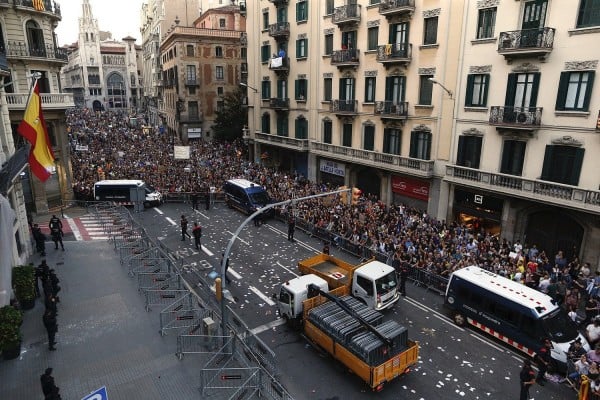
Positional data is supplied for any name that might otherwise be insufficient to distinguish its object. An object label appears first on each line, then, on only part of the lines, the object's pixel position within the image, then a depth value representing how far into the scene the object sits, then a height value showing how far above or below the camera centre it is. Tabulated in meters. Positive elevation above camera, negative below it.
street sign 7.62 -5.45
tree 54.16 -2.26
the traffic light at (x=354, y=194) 16.95 -3.77
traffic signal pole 13.03 -6.76
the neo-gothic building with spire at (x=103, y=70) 121.62 +9.45
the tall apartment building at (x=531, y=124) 19.72 -1.08
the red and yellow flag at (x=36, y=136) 16.27 -1.40
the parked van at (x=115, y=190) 32.22 -6.94
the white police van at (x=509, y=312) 13.84 -7.50
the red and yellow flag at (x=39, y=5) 28.59 +6.66
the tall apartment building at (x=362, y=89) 26.62 +1.02
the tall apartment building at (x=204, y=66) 58.19 +5.14
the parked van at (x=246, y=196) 30.39 -7.11
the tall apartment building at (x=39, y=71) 27.62 +1.92
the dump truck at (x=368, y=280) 16.86 -7.55
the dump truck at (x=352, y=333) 12.38 -7.51
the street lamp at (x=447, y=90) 25.33 +0.79
